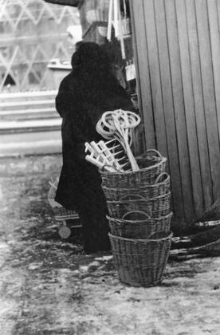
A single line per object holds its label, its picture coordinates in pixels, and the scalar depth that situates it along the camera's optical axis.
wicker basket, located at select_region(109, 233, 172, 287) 4.16
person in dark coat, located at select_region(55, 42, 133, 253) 4.99
